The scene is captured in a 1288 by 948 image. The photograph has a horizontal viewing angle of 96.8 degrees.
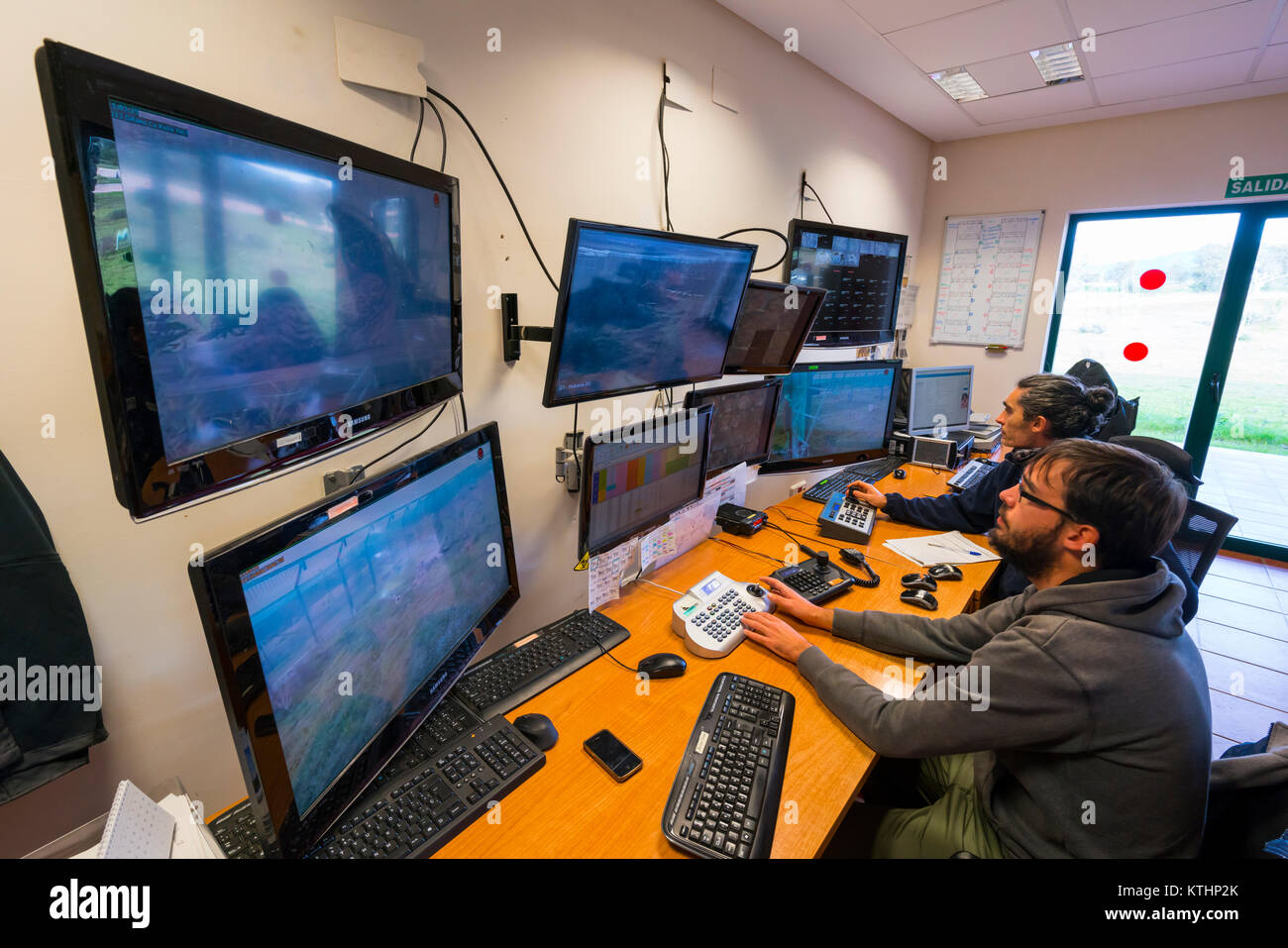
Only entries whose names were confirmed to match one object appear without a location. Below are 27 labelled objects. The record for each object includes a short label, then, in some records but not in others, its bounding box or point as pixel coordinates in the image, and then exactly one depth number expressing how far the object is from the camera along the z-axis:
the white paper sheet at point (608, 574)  1.56
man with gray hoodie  1.05
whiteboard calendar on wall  4.12
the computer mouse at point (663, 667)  1.36
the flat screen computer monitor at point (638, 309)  1.23
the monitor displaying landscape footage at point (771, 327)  1.82
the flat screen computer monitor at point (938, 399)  3.19
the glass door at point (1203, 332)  3.68
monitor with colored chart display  1.42
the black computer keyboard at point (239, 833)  0.87
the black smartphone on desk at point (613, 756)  1.08
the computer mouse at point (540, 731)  1.13
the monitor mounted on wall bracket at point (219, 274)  0.55
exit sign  3.33
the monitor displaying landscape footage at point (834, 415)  2.26
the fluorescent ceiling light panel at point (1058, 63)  2.72
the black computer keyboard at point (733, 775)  0.95
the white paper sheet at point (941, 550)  2.08
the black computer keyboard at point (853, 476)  2.66
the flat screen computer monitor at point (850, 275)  2.63
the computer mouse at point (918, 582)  1.83
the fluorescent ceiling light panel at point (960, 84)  2.98
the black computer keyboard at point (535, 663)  1.23
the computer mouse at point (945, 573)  1.94
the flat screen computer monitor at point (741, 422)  1.90
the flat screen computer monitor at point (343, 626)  0.63
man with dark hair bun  2.24
